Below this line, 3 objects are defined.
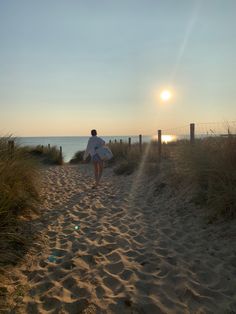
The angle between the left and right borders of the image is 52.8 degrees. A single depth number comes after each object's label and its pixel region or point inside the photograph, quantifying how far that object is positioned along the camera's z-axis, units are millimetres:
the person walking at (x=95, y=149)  7691
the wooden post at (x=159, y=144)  9271
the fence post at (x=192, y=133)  6619
